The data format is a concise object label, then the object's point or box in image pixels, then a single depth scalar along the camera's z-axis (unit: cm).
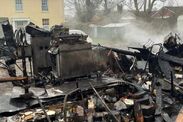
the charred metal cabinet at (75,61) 582
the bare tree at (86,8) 2537
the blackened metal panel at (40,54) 685
